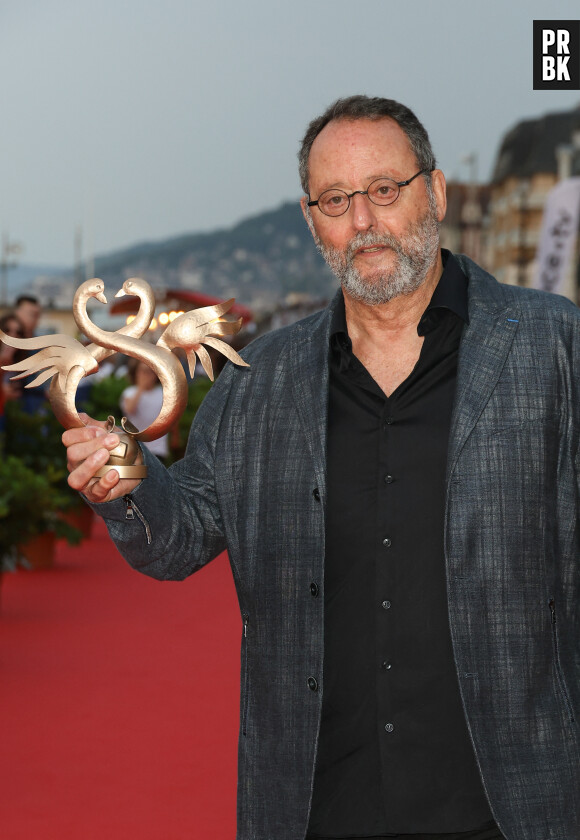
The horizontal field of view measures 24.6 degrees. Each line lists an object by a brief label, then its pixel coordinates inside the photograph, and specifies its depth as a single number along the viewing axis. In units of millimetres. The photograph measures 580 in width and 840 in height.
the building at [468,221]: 75562
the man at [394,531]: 2393
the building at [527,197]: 66250
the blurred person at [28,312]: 9055
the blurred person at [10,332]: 8430
